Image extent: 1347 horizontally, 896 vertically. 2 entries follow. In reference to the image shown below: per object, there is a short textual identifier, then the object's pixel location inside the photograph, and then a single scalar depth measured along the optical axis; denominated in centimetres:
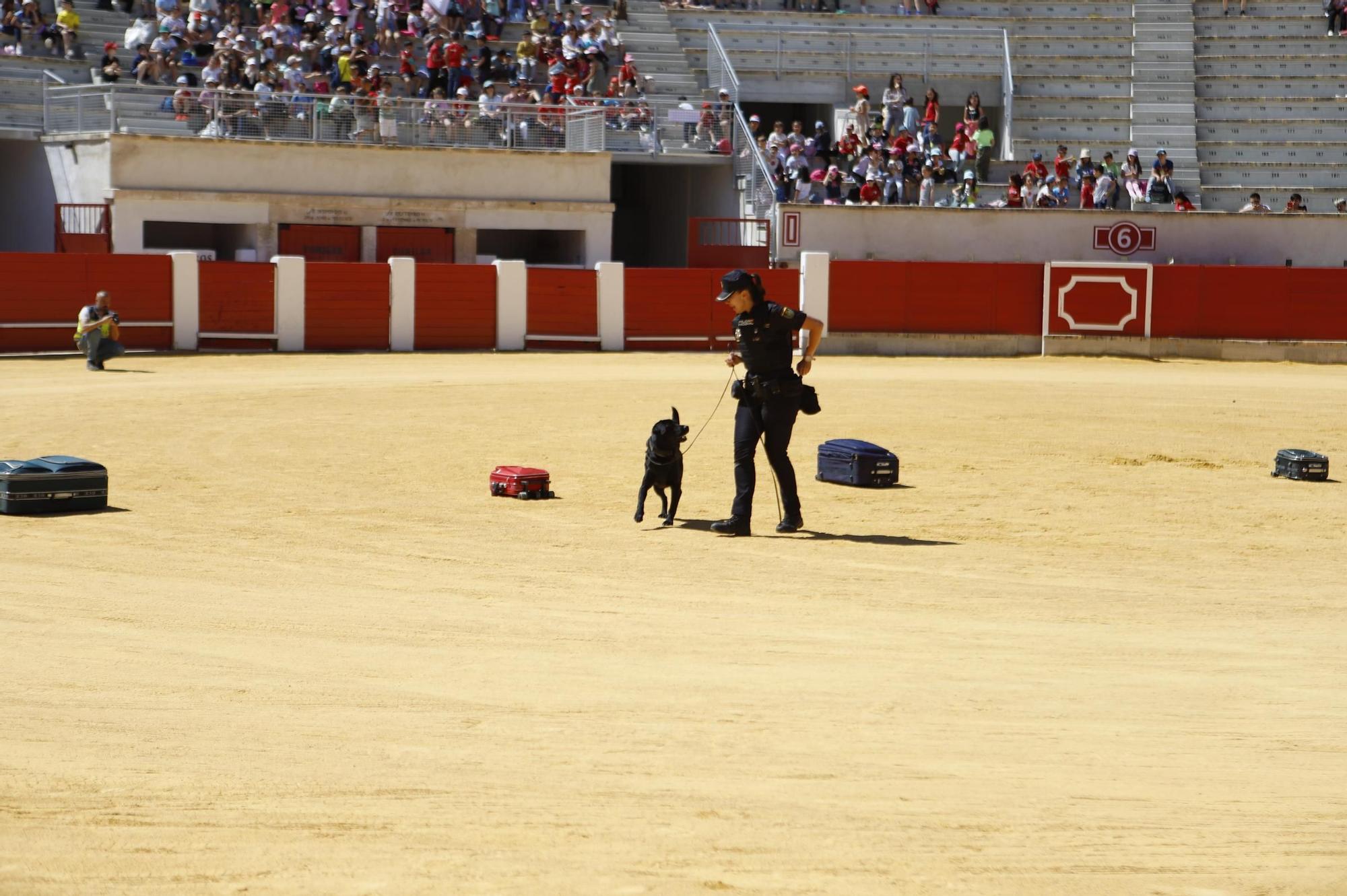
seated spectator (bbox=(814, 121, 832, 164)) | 3562
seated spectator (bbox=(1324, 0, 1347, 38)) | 3828
